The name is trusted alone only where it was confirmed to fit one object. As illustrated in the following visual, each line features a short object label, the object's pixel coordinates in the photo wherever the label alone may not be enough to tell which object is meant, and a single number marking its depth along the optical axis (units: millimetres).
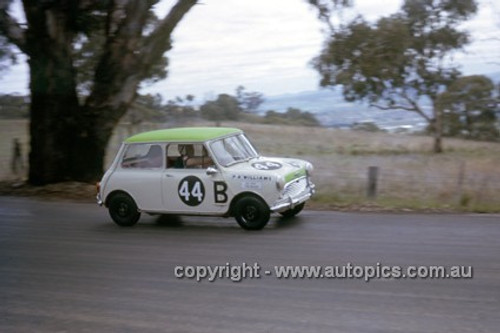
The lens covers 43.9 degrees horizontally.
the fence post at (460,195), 11759
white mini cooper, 9430
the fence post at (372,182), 12750
